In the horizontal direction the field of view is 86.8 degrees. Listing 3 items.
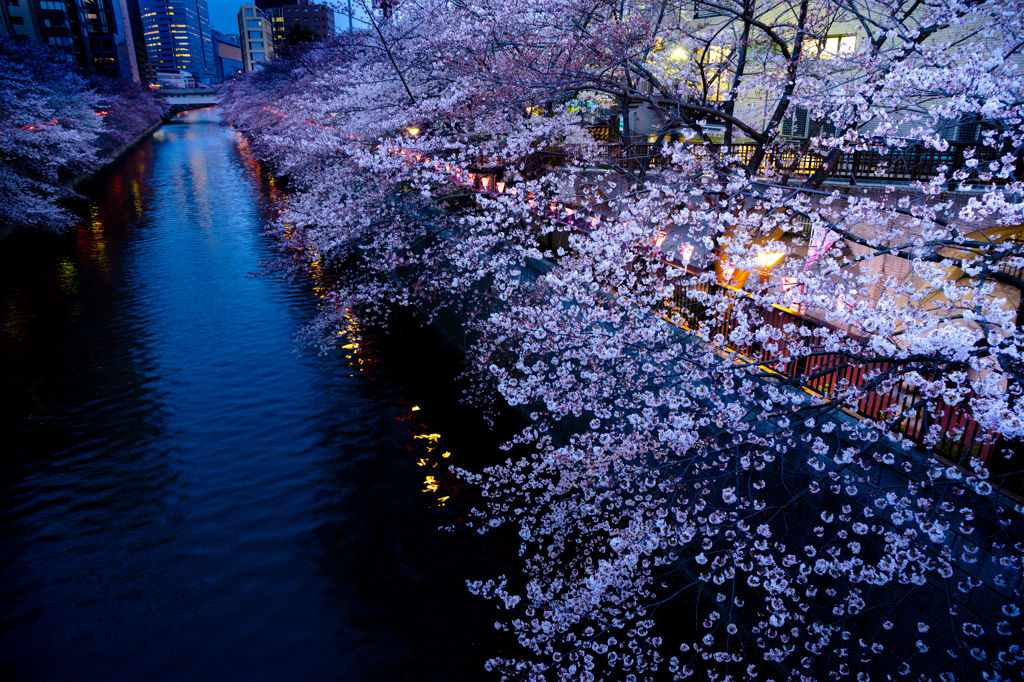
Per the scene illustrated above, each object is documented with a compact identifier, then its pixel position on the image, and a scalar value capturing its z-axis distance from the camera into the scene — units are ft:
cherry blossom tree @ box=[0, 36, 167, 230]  80.59
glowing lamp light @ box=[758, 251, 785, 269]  35.29
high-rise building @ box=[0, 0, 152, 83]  243.40
